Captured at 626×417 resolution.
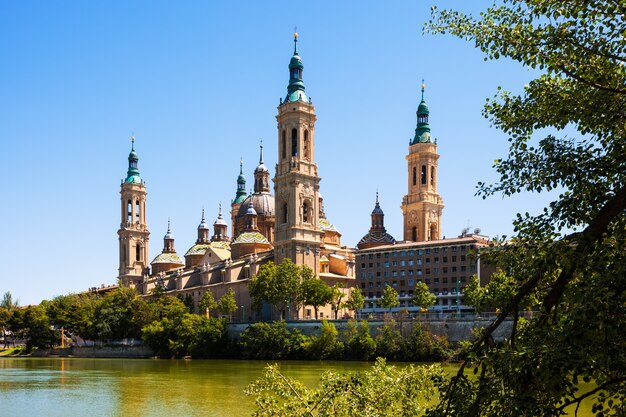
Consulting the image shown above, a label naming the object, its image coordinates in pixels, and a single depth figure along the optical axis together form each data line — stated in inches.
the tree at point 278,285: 3629.4
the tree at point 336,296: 3748.3
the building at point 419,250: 3850.9
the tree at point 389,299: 3541.6
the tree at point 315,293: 3654.0
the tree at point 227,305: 4052.7
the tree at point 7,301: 7202.3
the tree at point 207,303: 4229.8
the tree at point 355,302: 3705.7
